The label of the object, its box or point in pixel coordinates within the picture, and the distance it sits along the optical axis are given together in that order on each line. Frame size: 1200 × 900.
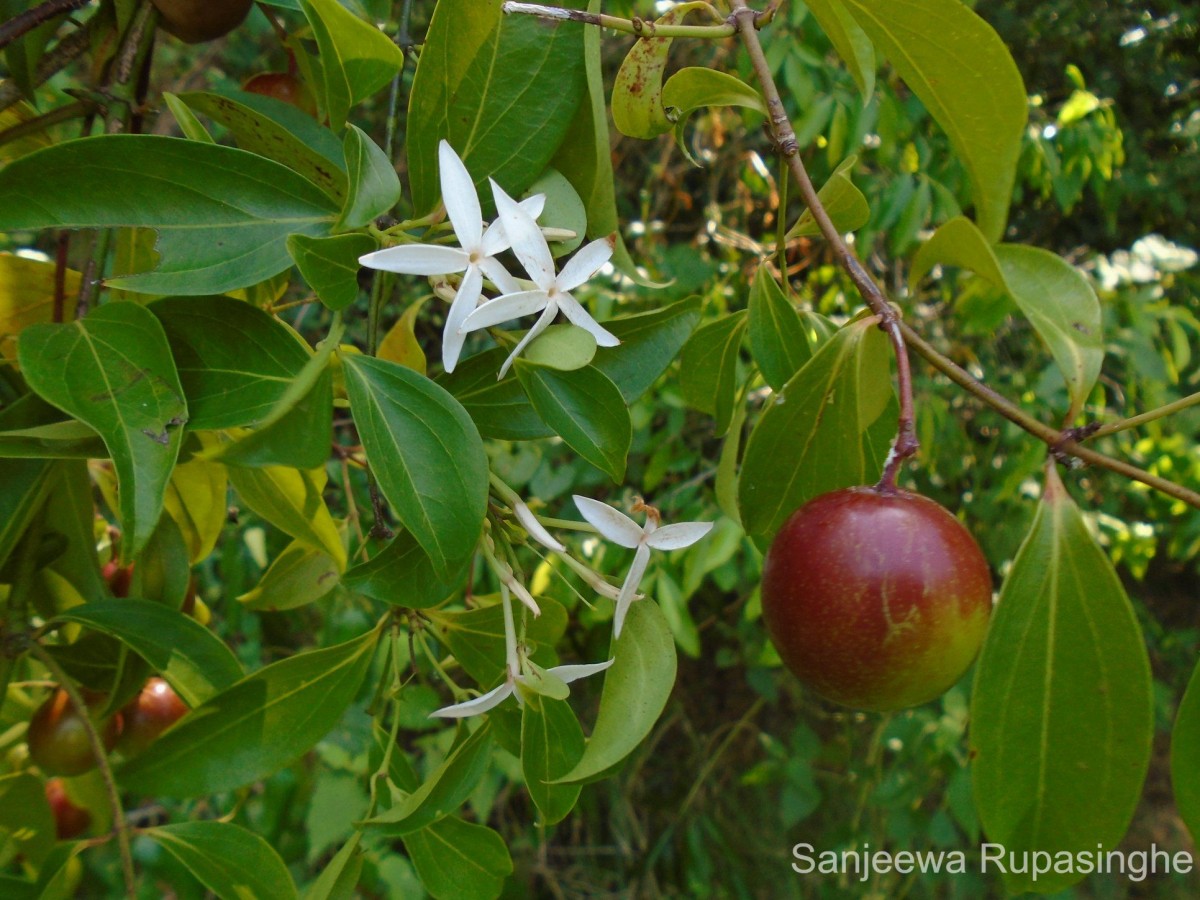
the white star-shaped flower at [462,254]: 0.37
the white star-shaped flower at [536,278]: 0.37
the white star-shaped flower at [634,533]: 0.39
